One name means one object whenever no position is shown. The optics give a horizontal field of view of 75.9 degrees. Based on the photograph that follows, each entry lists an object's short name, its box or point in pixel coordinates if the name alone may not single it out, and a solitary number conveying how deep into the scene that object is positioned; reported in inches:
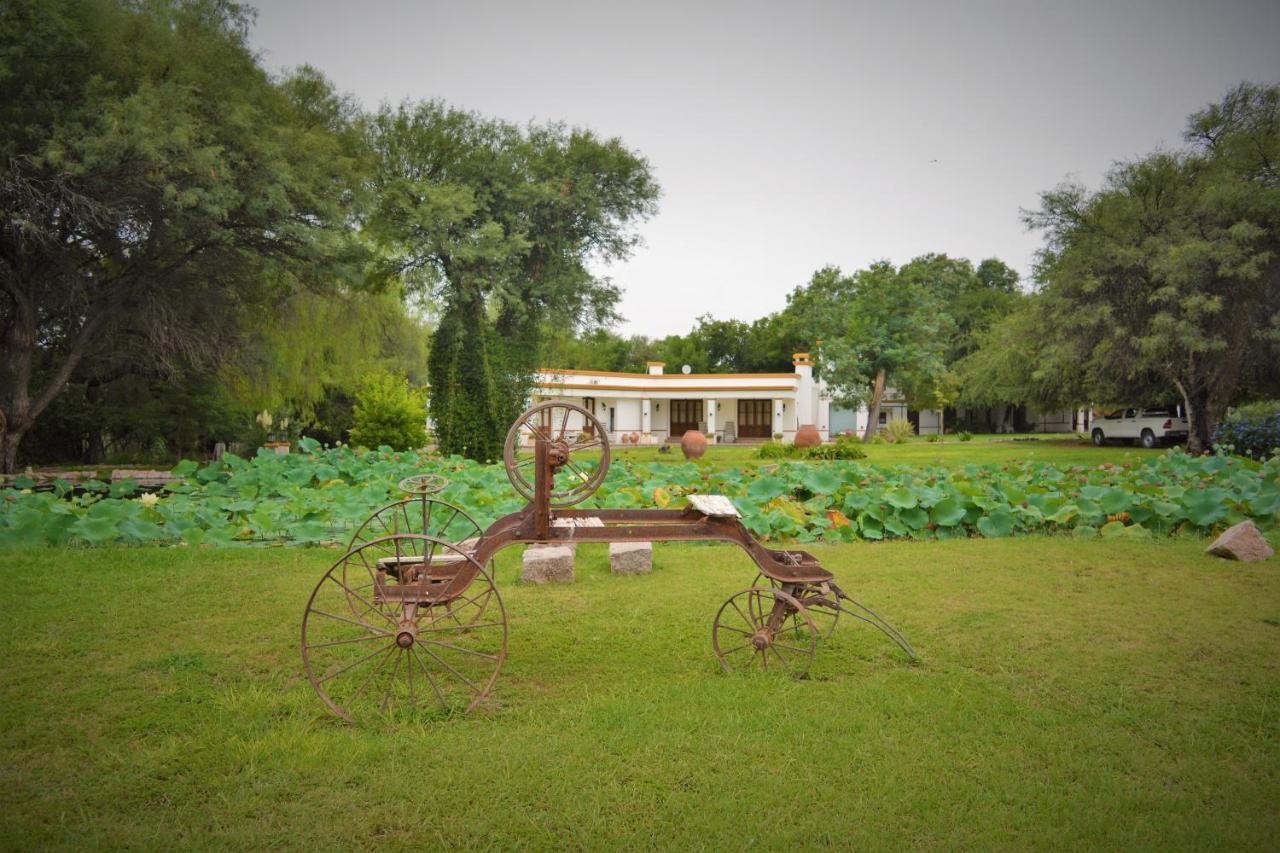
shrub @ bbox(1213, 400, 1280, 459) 761.6
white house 1571.6
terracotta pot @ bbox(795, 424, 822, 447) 1052.5
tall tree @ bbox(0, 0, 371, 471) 517.7
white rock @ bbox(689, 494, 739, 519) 180.0
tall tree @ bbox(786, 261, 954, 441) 1339.8
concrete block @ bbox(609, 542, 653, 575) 291.4
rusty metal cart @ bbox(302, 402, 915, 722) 166.2
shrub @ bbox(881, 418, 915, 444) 1294.0
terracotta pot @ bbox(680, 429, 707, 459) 948.6
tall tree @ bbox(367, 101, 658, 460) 893.2
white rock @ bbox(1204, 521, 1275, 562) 298.4
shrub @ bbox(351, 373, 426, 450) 935.0
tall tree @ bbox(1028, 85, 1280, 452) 760.3
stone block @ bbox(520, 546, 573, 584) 277.3
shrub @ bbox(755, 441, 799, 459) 928.3
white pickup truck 1038.4
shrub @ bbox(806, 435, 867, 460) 893.3
